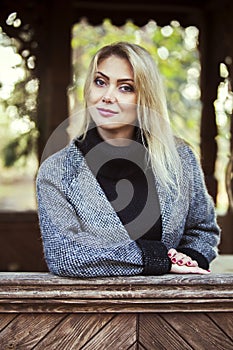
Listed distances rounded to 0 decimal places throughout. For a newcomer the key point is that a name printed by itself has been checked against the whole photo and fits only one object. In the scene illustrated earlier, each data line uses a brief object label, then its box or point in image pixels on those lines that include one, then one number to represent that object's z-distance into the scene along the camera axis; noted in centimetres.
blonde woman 278
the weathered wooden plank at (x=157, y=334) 282
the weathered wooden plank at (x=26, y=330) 279
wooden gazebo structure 754
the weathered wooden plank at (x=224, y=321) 285
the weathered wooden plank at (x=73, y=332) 280
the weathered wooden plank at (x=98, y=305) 277
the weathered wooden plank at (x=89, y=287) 275
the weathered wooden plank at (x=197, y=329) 283
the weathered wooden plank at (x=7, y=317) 279
